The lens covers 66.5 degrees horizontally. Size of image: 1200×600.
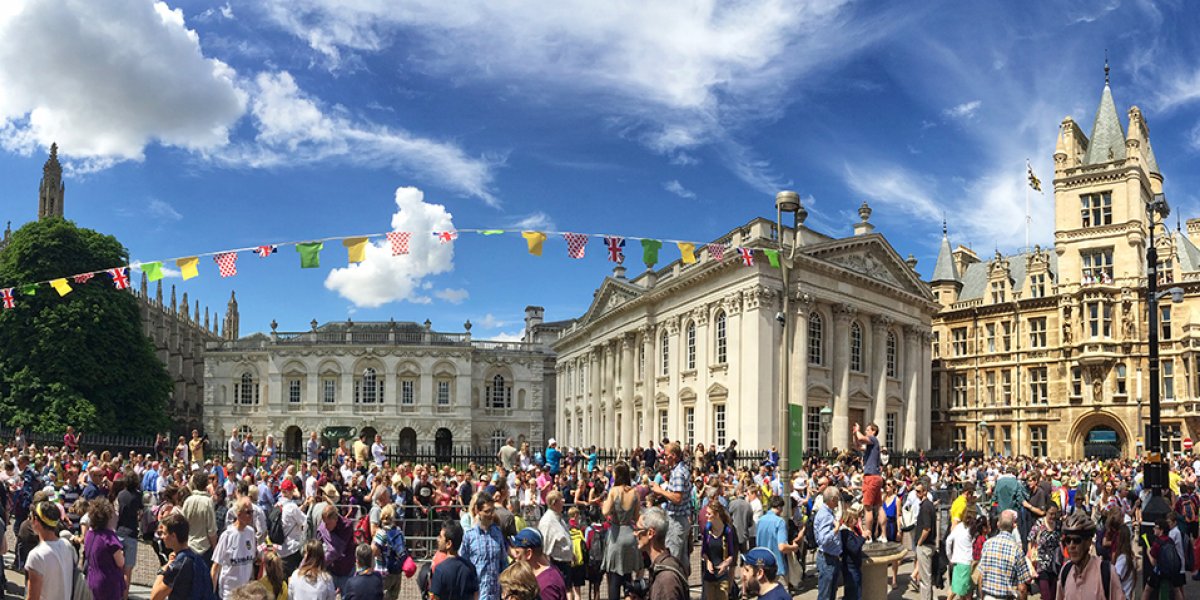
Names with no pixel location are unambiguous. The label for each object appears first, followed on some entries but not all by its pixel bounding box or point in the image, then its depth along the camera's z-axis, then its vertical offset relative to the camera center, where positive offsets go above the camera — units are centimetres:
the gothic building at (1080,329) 4438 +351
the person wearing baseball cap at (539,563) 754 -138
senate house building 3678 +233
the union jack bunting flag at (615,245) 2061 +342
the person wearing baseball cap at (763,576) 670 -132
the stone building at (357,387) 6247 +66
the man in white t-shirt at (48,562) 707 -129
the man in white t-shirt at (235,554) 849 -147
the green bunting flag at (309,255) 1953 +301
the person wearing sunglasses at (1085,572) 717 -138
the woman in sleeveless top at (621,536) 1006 -153
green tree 4338 +245
